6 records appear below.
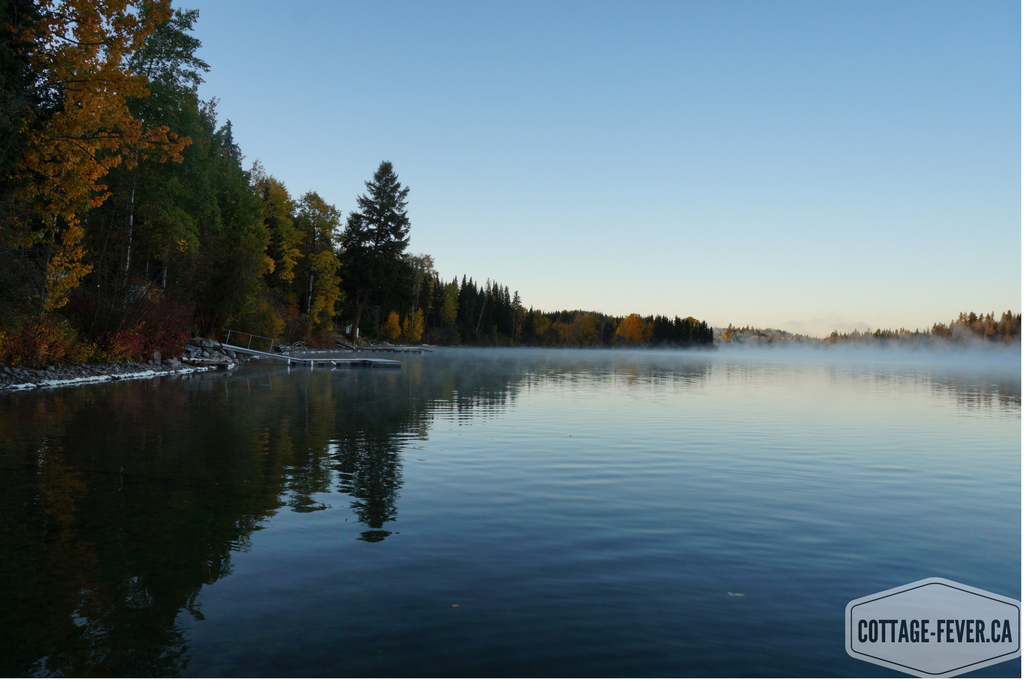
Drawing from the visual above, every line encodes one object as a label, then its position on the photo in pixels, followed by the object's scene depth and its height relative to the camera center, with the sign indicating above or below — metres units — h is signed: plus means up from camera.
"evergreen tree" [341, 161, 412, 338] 75.81 +11.39
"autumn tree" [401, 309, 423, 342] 103.06 +2.90
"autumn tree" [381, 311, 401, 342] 96.56 +2.68
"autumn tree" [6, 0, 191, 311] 18.94 +7.14
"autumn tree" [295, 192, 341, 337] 64.75 +8.15
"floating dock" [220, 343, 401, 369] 40.25 -0.91
